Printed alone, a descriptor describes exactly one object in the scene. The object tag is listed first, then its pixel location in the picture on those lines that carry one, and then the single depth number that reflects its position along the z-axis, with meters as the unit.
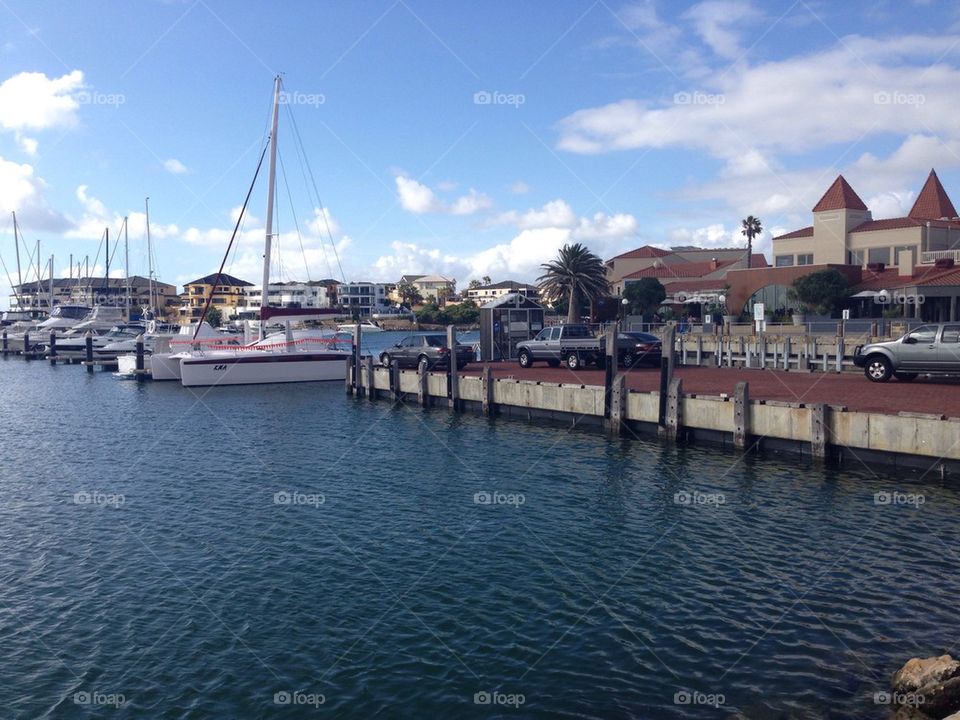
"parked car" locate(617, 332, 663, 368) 33.69
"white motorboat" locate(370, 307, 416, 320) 163.01
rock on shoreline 8.55
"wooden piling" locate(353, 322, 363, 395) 38.59
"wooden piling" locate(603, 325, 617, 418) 24.95
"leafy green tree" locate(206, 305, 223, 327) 156.70
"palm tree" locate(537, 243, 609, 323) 68.00
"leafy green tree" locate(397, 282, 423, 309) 182.12
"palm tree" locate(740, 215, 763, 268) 94.38
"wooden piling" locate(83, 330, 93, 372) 58.83
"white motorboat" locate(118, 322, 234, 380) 47.34
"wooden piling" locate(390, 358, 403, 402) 36.03
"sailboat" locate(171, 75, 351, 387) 43.72
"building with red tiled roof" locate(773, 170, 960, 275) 63.09
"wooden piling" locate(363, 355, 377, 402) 37.25
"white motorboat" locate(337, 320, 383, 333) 148.12
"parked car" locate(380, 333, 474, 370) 36.34
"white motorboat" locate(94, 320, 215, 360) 50.62
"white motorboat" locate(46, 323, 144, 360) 68.06
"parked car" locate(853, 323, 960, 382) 24.08
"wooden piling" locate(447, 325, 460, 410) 31.77
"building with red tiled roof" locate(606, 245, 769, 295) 87.56
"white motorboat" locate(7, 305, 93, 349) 79.88
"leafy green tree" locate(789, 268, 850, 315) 55.78
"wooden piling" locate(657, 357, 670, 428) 23.33
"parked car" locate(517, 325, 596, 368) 34.50
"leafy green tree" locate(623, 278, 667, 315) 71.38
